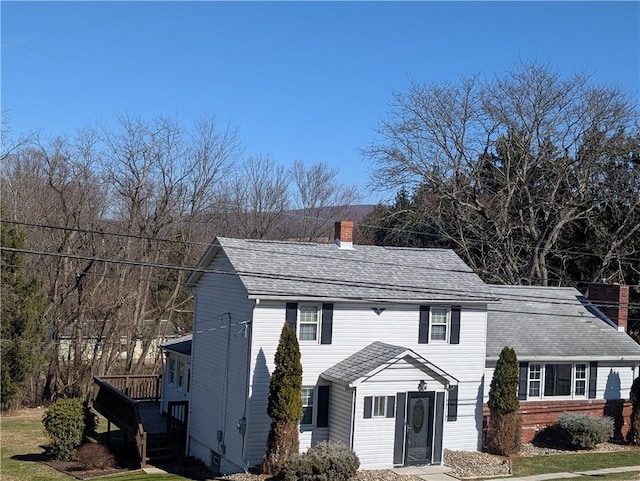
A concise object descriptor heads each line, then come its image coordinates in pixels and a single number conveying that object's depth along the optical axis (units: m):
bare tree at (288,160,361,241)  58.16
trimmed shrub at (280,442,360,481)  21.16
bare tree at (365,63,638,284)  44.56
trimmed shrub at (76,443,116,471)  25.66
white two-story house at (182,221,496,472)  23.69
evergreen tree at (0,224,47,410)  36.00
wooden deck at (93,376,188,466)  26.62
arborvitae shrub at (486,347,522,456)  26.47
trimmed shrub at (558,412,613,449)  27.62
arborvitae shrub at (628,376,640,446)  29.27
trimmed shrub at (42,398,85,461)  26.58
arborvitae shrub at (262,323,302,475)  22.56
